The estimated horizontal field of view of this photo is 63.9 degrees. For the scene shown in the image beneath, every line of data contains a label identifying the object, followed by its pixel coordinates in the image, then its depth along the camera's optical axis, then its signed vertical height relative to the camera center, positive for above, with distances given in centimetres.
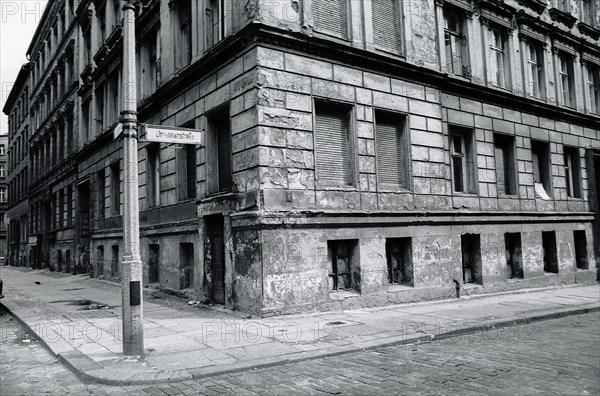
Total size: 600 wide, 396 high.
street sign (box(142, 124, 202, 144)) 757 +180
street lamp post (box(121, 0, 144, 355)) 711 +50
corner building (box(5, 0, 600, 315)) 1097 +262
